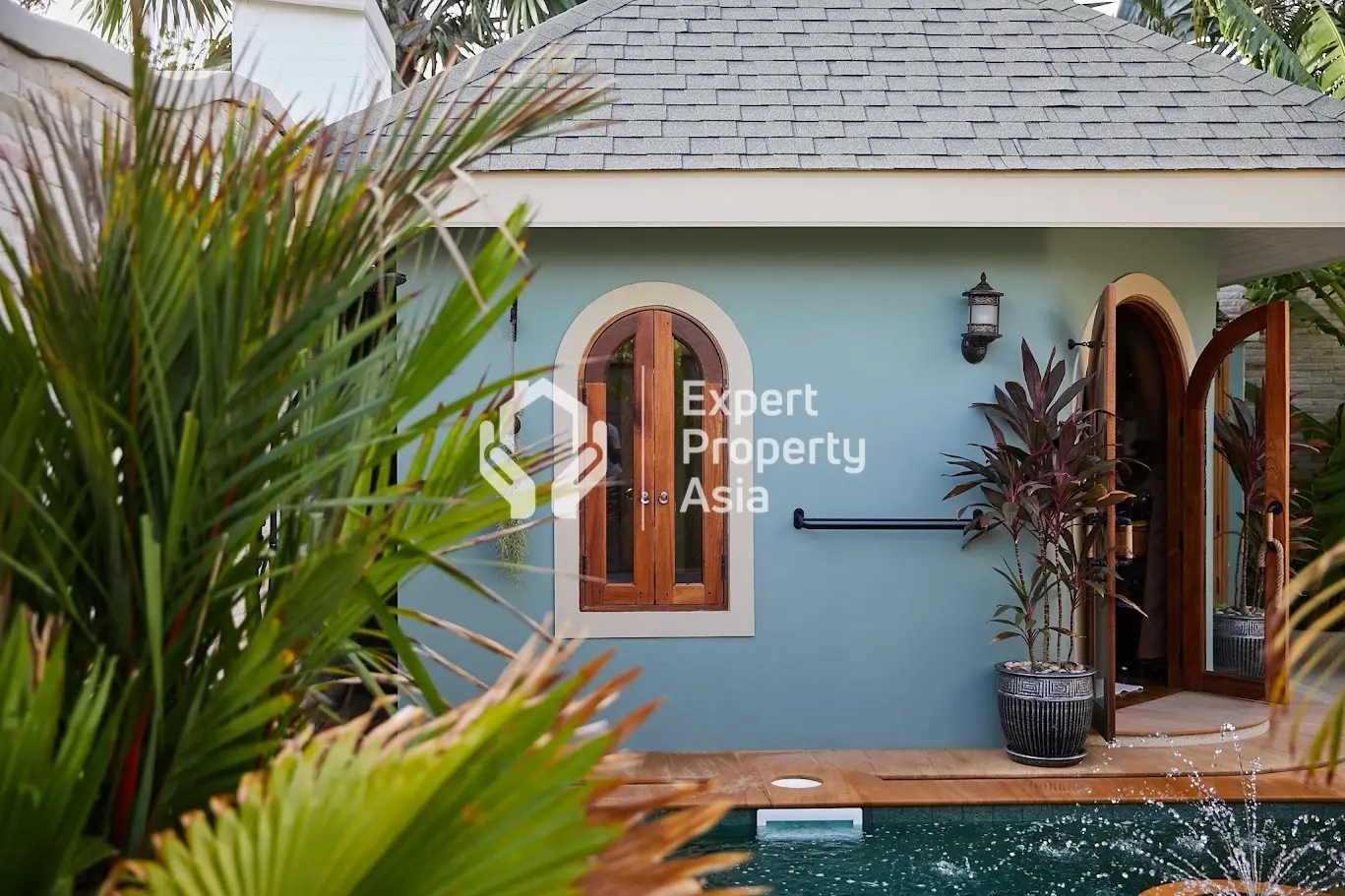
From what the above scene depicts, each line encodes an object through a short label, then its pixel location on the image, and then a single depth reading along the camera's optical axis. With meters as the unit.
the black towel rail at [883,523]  6.25
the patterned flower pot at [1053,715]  5.75
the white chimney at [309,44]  6.75
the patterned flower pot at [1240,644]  7.39
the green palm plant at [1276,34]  10.23
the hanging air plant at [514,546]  6.14
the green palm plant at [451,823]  1.07
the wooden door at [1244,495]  6.65
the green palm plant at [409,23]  12.48
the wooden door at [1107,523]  6.00
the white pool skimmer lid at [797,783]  5.49
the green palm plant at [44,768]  1.18
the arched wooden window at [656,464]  6.26
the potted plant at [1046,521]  5.77
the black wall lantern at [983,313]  6.11
